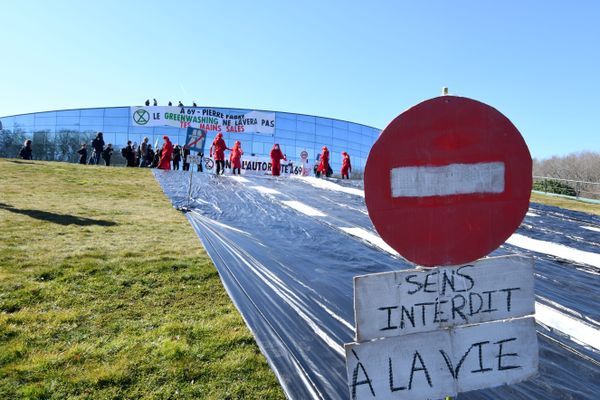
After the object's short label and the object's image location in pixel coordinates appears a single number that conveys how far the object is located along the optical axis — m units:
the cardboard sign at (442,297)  1.77
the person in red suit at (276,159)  21.77
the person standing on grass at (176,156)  23.41
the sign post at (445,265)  1.78
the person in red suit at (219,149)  19.59
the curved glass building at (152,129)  35.81
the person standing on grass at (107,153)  23.00
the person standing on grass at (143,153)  23.27
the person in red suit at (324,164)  23.89
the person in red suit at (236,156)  21.11
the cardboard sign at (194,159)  9.70
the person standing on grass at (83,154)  24.09
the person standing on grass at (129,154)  23.38
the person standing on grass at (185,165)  22.90
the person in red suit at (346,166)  24.81
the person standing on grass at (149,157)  23.81
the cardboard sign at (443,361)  1.75
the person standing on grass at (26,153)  23.14
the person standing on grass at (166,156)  21.59
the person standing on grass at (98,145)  22.42
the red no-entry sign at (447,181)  1.80
